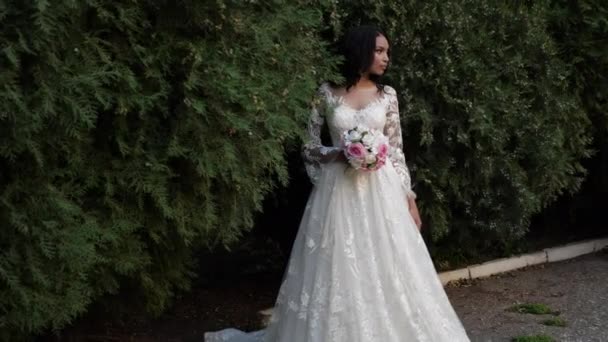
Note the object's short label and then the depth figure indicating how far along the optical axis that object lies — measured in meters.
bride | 4.52
